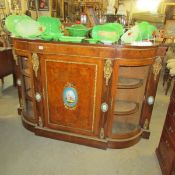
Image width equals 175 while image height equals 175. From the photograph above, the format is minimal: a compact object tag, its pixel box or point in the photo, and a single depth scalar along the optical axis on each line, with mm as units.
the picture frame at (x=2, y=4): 4594
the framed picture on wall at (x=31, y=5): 4840
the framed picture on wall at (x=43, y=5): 4875
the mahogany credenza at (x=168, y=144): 1531
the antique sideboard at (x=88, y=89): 1655
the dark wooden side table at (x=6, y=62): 3305
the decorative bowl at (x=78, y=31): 1947
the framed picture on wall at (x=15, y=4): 4711
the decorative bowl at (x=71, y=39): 1706
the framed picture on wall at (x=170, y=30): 4109
